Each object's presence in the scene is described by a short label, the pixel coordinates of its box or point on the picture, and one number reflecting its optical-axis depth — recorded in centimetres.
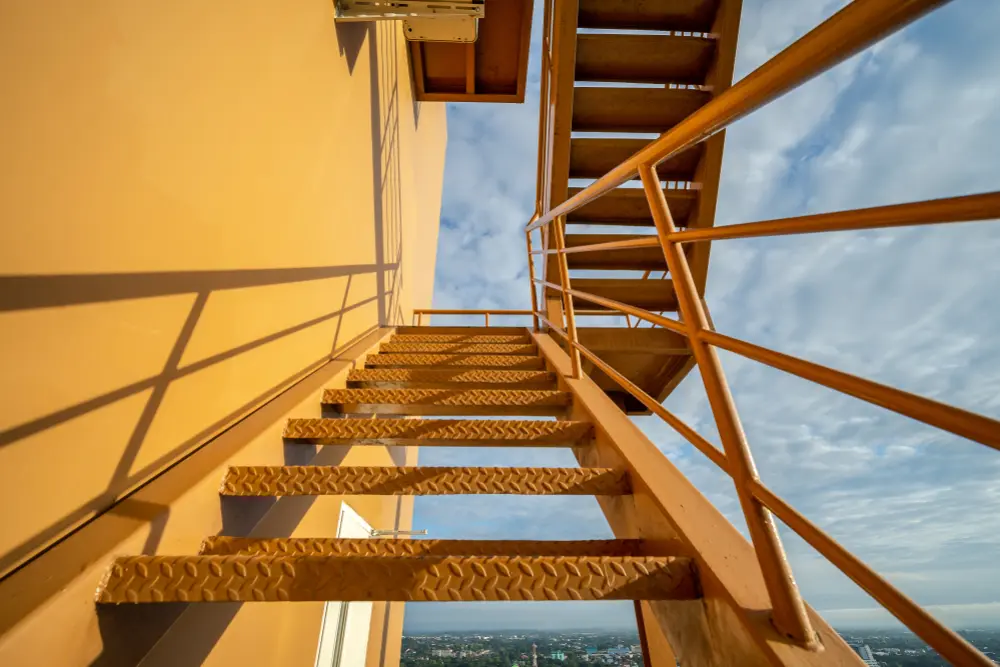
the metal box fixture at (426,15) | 196
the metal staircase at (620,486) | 44
